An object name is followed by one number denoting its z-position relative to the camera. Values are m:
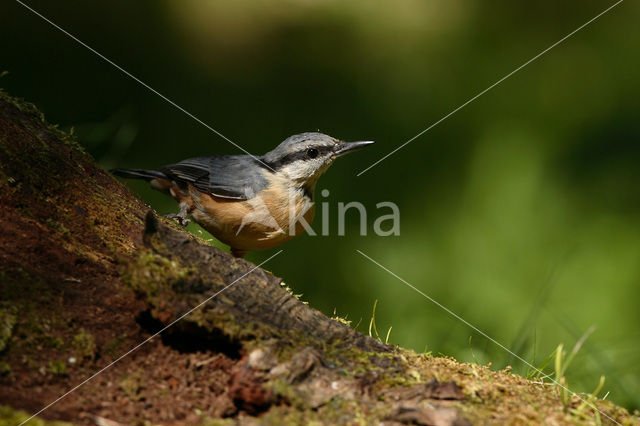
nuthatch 5.05
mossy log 3.92
